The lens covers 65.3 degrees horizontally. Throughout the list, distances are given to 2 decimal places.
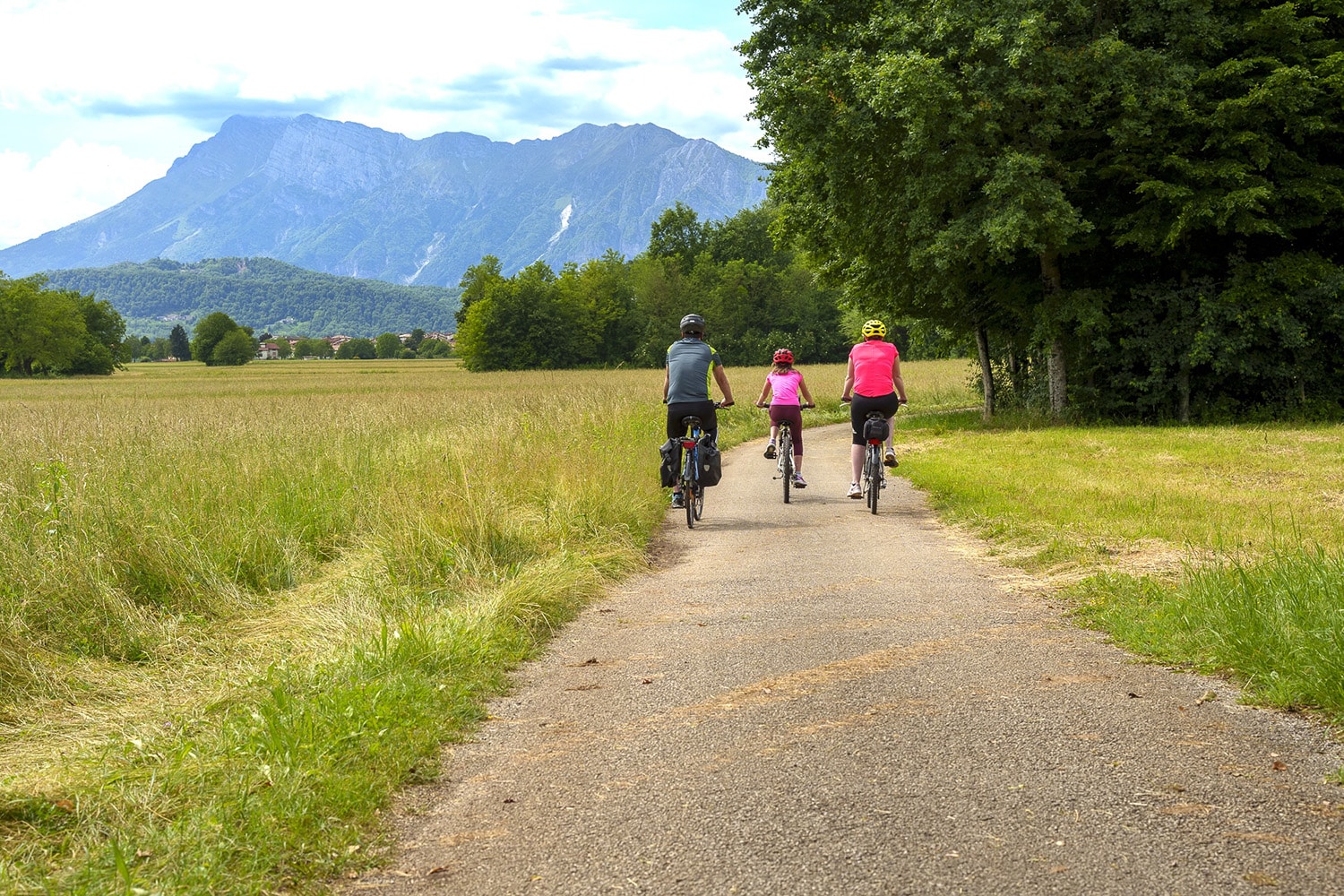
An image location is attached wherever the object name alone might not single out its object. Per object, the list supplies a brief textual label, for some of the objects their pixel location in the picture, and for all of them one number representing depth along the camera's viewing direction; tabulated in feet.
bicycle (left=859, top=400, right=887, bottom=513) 38.91
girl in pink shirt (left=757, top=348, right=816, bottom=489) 43.42
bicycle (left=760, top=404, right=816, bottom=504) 42.73
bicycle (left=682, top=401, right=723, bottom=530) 37.47
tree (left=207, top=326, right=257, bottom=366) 412.57
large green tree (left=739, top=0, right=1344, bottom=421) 63.98
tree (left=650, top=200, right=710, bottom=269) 348.79
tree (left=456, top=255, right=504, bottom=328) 367.99
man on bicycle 37.68
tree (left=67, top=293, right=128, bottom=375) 322.96
